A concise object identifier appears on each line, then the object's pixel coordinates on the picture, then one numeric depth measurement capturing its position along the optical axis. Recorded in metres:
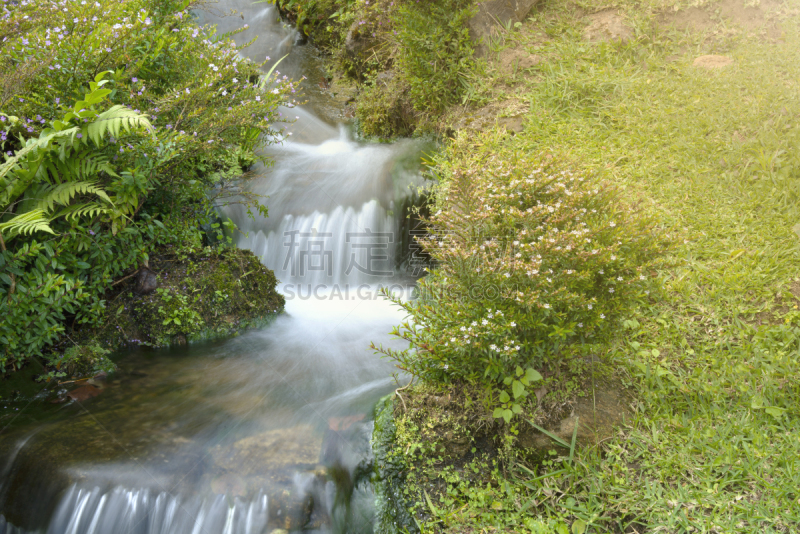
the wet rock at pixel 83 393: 3.77
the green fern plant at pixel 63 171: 3.28
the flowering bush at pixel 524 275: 2.81
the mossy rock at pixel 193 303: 4.57
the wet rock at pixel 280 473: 2.94
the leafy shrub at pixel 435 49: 6.15
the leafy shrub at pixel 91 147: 3.52
